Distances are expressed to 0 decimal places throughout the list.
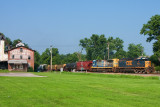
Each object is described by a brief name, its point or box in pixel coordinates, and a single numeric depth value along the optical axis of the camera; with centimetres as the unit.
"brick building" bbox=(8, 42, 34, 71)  7744
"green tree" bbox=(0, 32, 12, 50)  11134
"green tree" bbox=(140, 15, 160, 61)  6706
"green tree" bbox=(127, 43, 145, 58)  14638
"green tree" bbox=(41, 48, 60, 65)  13710
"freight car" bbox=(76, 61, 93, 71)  6894
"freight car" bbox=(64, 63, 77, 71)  7643
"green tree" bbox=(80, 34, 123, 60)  13262
